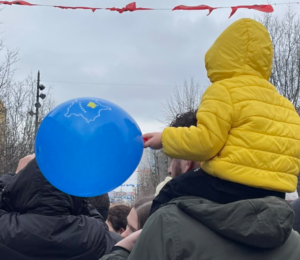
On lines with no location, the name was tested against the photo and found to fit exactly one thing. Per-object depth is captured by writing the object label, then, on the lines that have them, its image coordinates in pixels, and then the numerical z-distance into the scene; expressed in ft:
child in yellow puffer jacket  5.71
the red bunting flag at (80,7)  14.53
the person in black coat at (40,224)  8.80
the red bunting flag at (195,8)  13.20
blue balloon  6.66
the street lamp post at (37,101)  64.26
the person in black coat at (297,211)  13.73
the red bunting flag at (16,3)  15.03
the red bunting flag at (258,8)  12.32
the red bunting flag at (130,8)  13.74
